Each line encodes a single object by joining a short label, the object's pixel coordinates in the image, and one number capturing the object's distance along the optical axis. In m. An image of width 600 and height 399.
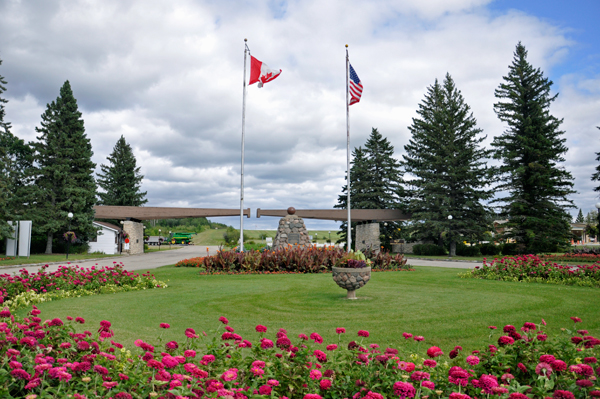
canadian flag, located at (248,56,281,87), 18.75
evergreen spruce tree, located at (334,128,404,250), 35.97
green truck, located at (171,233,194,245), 61.12
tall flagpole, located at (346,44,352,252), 20.12
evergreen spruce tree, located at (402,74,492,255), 30.38
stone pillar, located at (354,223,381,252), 32.28
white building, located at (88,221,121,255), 35.03
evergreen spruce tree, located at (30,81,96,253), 29.19
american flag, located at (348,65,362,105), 18.98
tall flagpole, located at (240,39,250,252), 20.51
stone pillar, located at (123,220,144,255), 32.59
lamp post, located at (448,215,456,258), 29.81
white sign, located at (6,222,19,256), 25.16
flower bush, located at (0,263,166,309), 8.52
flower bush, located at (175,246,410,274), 15.83
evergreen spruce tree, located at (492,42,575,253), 28.41
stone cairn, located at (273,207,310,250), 20.25
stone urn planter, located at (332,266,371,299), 8.41
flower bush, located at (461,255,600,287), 11.73
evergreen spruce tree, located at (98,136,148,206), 42.00
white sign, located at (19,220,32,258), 23.92
